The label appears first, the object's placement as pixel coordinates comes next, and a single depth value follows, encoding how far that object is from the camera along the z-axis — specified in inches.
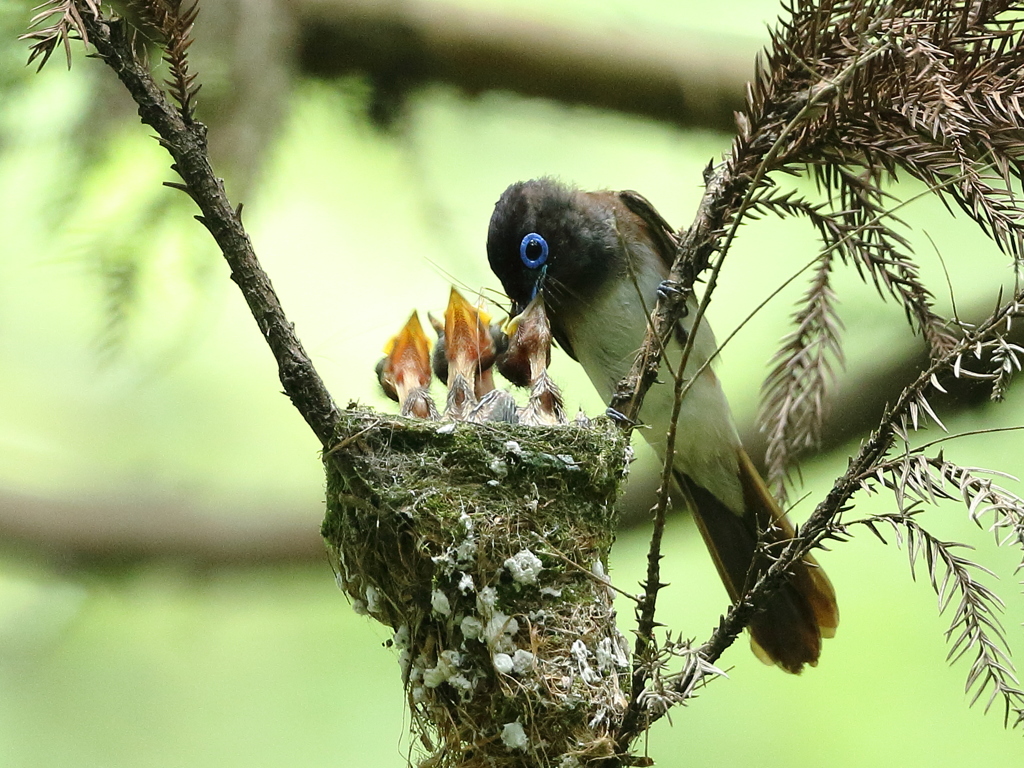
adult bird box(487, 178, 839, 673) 198.8
